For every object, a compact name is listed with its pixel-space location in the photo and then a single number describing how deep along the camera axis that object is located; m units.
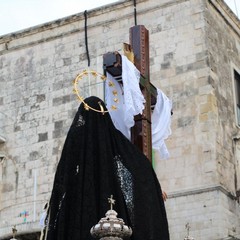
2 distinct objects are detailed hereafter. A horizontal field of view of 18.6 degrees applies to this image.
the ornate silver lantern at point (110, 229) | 6.17
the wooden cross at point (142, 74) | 7.91
